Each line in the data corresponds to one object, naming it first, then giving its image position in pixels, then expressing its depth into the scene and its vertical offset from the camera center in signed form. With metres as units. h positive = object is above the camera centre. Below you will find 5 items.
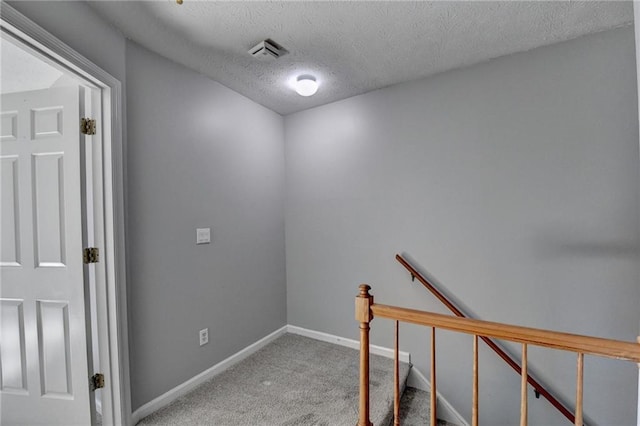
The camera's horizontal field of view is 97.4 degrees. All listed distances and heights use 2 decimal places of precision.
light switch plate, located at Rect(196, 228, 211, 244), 2.12 -0.22
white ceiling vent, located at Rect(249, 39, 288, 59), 1.80 +1.03
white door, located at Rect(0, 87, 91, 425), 1.56 -0.31
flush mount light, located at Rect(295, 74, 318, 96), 2.23 +0.96
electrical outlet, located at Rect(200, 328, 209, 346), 2.12 -0.99
